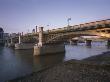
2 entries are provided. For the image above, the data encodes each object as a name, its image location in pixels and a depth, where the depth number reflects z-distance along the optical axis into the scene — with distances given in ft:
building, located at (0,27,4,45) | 320.96
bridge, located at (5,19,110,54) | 54.56
